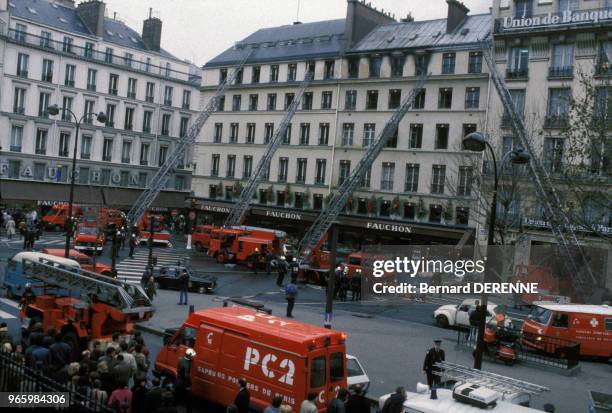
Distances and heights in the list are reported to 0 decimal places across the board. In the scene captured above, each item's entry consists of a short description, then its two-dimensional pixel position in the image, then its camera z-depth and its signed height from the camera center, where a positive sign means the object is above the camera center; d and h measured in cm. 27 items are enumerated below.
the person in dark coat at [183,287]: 2664 -385
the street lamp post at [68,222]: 2741 -147
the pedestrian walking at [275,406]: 1113 -360
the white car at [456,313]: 2562 -397
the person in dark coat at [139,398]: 1109 -361
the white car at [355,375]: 1498 -395
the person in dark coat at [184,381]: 1334 -392
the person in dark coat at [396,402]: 1202 -362
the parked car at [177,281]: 3106 -412
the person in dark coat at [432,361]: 1652 -381
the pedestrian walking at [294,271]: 3441 -358
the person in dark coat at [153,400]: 1088 -353
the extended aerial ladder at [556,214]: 2647 +52
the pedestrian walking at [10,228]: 4269 -300
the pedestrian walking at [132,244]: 4066 -332
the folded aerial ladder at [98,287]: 1788 -288
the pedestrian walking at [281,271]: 3472 -365
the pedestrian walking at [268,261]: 3947 -360
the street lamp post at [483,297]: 1505 -185
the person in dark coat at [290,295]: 2530 -360
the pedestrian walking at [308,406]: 1124 -358
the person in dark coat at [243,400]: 1206 -379
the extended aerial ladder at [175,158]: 4831 +316
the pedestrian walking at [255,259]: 3953 -354
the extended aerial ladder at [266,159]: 4884 +370
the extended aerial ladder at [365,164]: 4357 +347
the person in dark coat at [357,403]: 1207 -370
